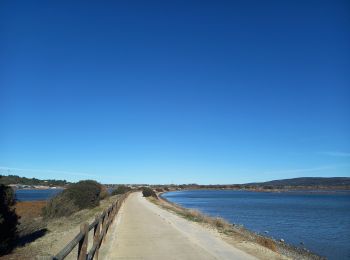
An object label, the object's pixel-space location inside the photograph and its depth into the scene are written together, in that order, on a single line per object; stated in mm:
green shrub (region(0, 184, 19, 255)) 12880
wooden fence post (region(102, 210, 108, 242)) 13898
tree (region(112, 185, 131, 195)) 91400
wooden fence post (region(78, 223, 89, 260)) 8383
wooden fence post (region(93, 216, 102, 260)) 10956
